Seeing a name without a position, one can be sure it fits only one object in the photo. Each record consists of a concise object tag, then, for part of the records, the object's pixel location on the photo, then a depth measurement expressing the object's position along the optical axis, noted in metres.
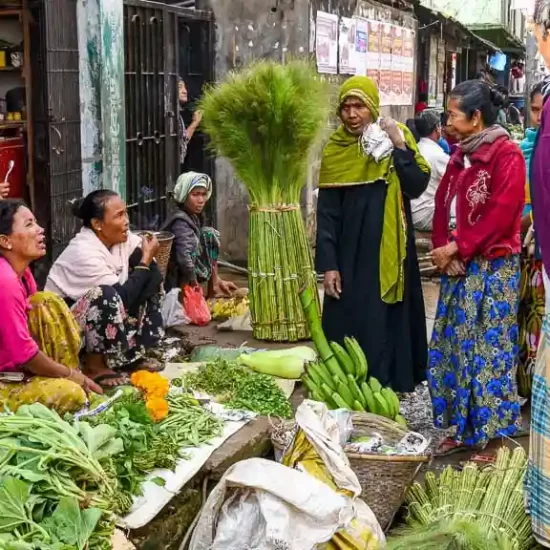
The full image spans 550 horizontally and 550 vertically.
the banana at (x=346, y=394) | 4.51
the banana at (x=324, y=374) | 4.68
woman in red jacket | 4.50
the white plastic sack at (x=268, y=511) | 3.23
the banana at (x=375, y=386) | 4.55
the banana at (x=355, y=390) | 4.52
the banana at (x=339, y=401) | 4.43
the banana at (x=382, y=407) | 4.44
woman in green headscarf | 5.02
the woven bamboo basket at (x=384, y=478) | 3.79
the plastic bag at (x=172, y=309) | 6.47
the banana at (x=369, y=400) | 4.48
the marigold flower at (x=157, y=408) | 3.93
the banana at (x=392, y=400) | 4.47
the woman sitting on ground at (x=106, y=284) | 4.98
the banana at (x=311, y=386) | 4.57
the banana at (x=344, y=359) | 4.80
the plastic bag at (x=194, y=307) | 6.60
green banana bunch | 4.47
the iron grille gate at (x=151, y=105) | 7.58
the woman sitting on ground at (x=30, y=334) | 3.96
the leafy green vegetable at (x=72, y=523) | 2.74
